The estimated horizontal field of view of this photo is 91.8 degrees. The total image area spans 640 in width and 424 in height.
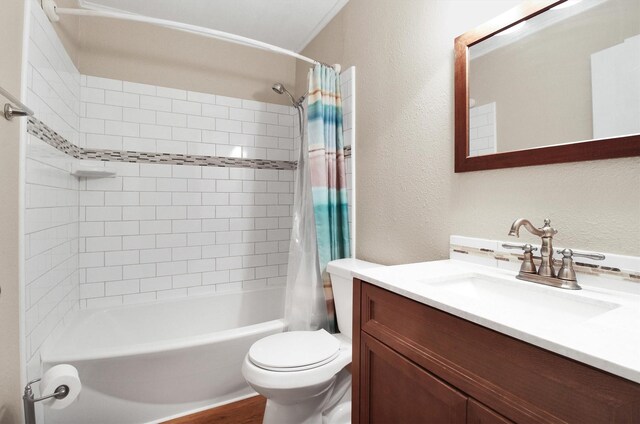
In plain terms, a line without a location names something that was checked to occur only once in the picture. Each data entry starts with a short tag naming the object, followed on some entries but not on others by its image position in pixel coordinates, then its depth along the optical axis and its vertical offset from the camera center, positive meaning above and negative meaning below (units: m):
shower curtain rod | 1.47 +1.01
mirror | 0.84 +0.41
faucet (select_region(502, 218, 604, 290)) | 0.86 -0.15
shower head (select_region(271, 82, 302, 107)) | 2.35 +0.95
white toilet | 1.26 -0.65
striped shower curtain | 1.80 +0.26
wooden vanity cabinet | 0.49 -0.33
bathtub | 1.45 -0.77
